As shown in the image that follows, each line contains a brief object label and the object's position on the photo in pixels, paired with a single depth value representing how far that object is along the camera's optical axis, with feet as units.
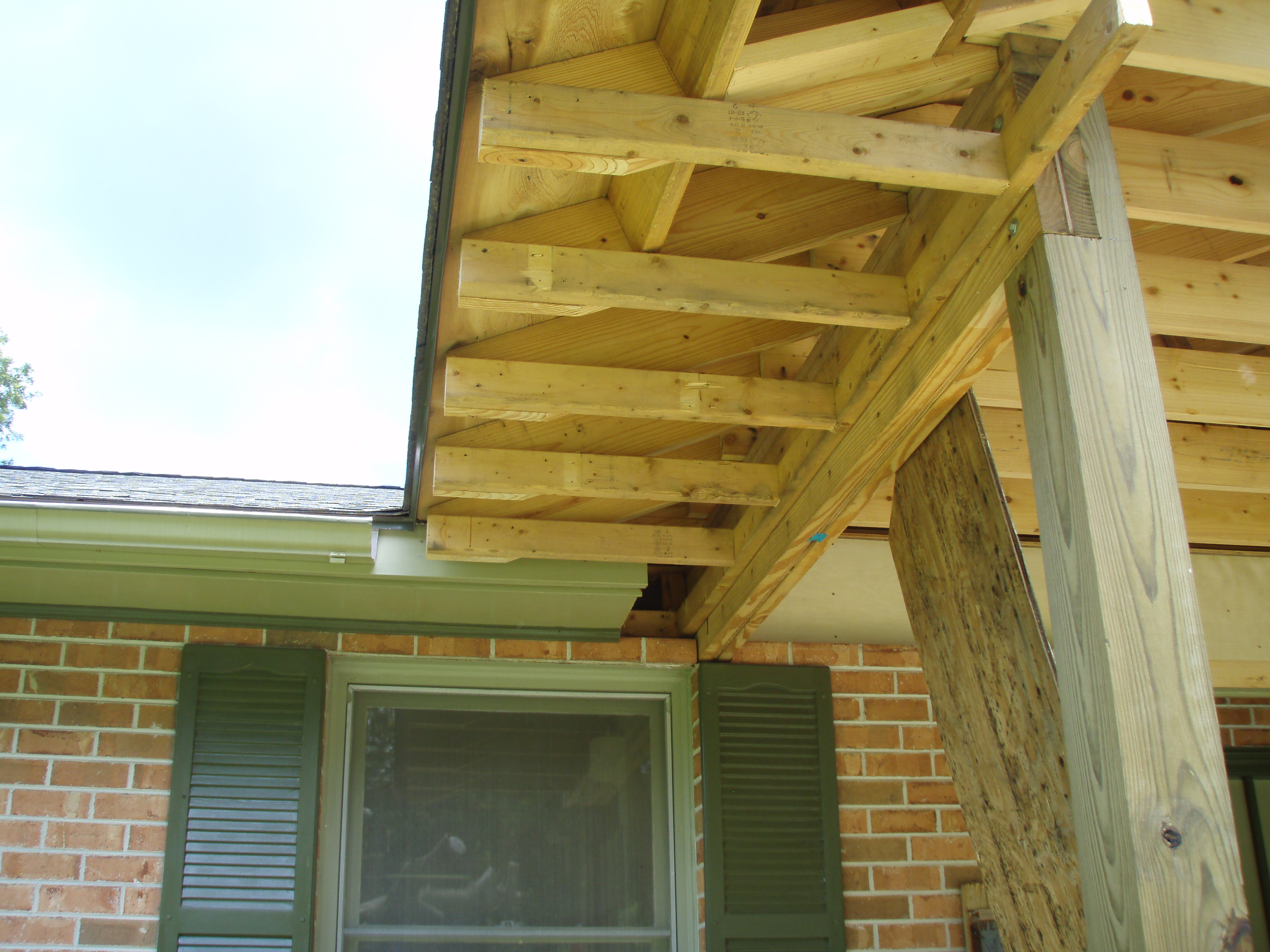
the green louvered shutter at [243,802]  10.85
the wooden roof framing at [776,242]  5.48
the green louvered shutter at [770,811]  11.60
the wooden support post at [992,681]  6.73
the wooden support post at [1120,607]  4.56
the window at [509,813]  11.73
